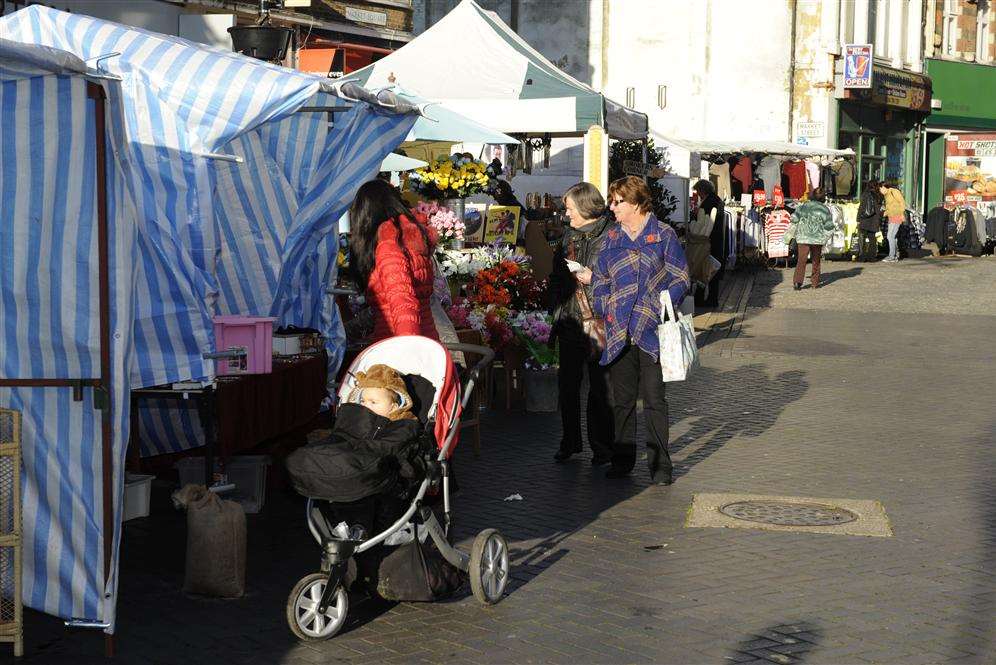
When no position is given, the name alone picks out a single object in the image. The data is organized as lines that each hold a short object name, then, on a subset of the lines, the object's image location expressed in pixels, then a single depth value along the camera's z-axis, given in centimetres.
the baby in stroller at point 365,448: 591
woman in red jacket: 780
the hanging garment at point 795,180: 3203
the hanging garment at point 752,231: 2859
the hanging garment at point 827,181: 3294
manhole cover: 818
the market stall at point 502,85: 1482
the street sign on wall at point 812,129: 3728
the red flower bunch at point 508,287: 1195
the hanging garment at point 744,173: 3077
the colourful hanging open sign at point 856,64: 3700
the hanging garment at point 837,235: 2534
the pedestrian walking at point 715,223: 2105
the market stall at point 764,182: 2795
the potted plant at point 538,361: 1189
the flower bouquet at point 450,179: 1311
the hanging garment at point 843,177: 3334
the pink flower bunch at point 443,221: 1253
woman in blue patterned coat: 909
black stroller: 594
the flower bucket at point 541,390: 1199
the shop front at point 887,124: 3850
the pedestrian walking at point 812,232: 2444
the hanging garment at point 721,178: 2964
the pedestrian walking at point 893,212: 3189
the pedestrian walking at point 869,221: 3136
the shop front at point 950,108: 4334
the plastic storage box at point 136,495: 759
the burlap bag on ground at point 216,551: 651
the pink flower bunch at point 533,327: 1187
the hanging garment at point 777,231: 2900
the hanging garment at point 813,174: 3225
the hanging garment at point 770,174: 3130
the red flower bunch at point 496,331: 1159
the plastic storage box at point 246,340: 783
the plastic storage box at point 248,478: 815
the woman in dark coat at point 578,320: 963
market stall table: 736
